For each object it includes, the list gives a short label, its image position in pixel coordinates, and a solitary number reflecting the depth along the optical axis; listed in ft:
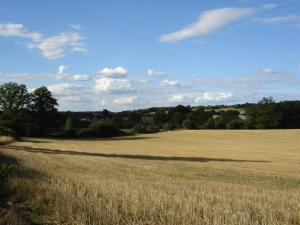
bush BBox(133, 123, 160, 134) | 413.59
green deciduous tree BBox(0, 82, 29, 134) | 336.29
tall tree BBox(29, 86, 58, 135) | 360.28
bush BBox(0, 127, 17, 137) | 248.11
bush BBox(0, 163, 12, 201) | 37.93
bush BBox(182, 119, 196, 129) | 420.77
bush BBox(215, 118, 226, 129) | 394.89
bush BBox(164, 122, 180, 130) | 426.51
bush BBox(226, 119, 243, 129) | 381.40
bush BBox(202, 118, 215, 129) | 401.68
